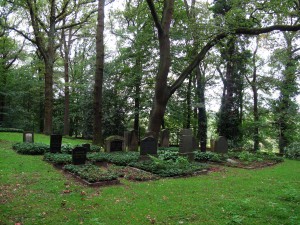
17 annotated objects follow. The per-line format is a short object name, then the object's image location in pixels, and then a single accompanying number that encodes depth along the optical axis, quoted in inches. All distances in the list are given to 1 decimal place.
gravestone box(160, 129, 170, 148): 701.3
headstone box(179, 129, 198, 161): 480.4
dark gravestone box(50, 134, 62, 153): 470.9
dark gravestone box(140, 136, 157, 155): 445.4
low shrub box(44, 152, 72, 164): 393.8
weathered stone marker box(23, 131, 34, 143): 595.8
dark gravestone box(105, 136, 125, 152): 534.6
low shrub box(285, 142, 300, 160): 656.6
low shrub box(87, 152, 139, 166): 429.7
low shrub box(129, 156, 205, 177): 364.2
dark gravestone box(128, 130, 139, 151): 604.3
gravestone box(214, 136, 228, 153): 588.5
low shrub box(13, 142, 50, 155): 471.9
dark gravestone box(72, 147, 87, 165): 382.3
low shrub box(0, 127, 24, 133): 839.7
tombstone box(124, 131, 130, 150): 606.9
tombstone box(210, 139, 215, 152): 641.7
